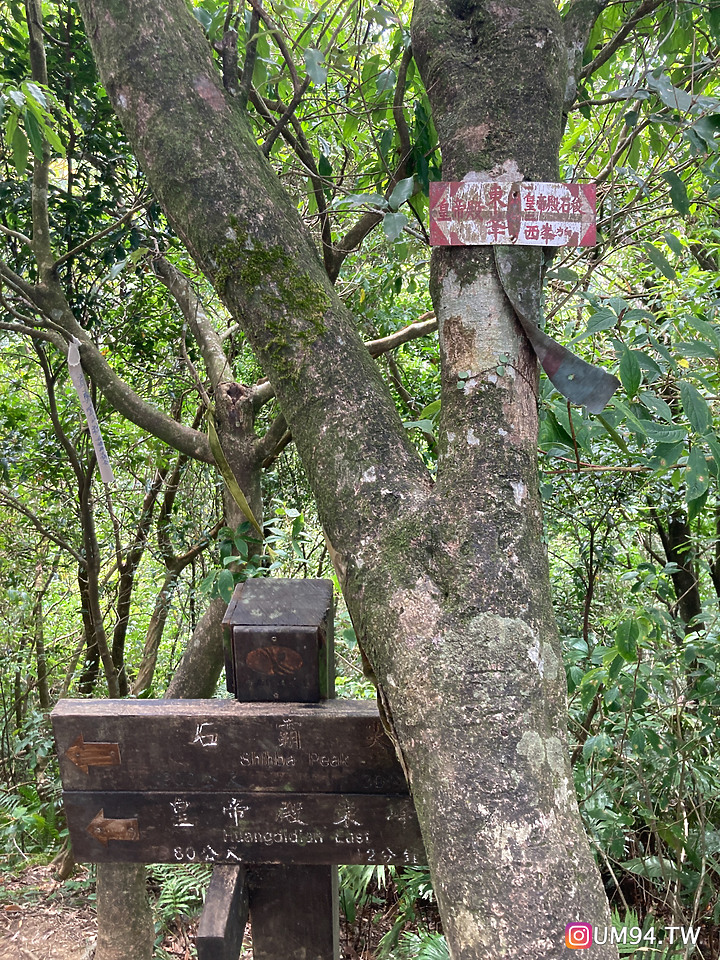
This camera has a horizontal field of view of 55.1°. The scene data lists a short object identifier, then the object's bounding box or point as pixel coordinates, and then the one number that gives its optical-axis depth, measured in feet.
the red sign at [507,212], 3.59
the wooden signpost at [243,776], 4.42
